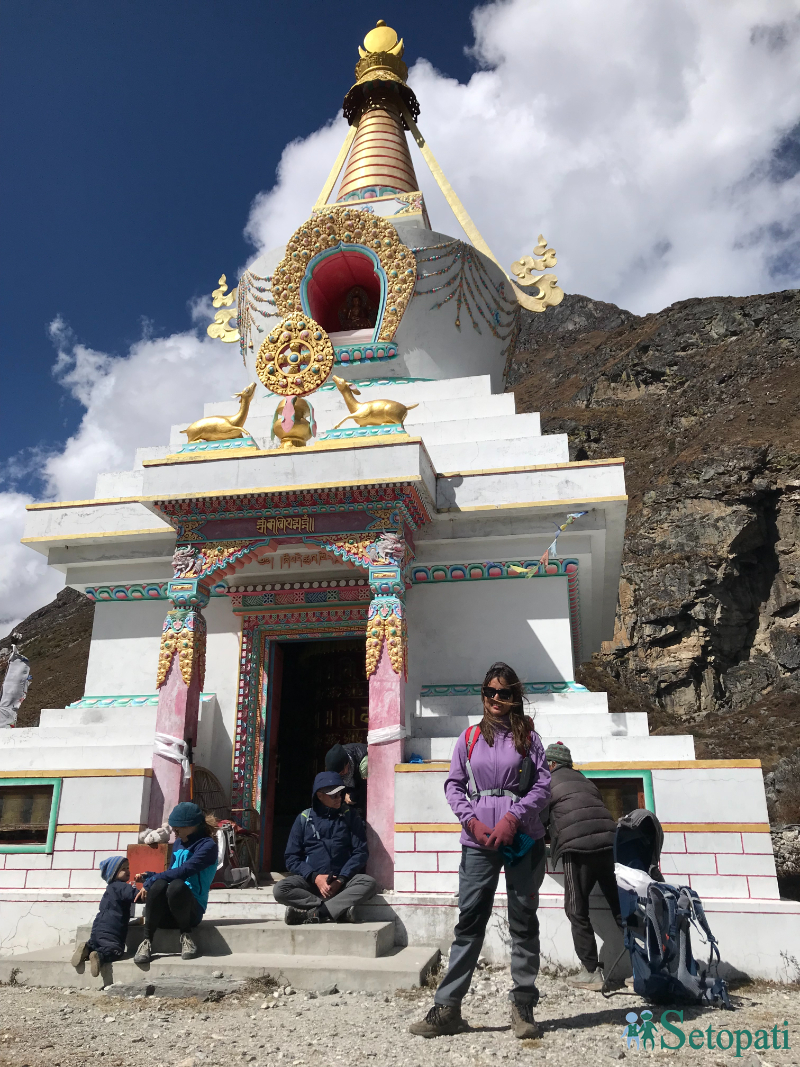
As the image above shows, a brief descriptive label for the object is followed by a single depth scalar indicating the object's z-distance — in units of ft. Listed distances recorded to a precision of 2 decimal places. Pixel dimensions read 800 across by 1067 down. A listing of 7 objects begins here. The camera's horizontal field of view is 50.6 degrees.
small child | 17.47
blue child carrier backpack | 14.73
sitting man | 19.62
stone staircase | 16.51
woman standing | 12.89
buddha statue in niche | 39.24
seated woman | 17.83
